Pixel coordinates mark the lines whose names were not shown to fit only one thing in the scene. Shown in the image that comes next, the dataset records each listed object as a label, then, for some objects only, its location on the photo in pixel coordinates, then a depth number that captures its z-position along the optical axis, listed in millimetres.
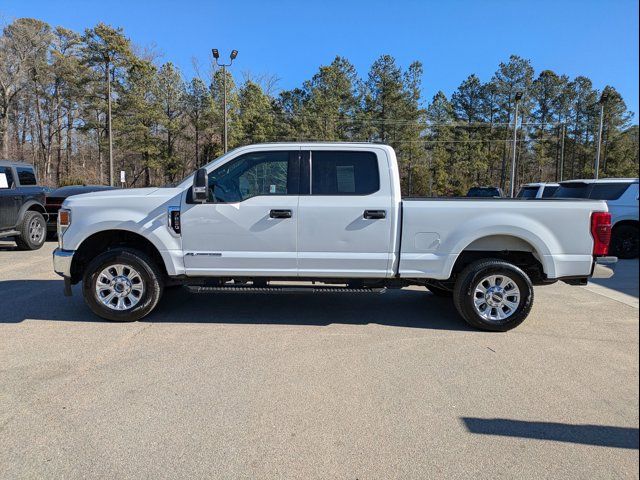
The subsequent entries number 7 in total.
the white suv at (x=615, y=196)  10070
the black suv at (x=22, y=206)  10508
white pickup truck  5270
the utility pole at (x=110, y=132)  32231
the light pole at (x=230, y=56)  29281
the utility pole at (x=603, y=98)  38444
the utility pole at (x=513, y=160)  34509
